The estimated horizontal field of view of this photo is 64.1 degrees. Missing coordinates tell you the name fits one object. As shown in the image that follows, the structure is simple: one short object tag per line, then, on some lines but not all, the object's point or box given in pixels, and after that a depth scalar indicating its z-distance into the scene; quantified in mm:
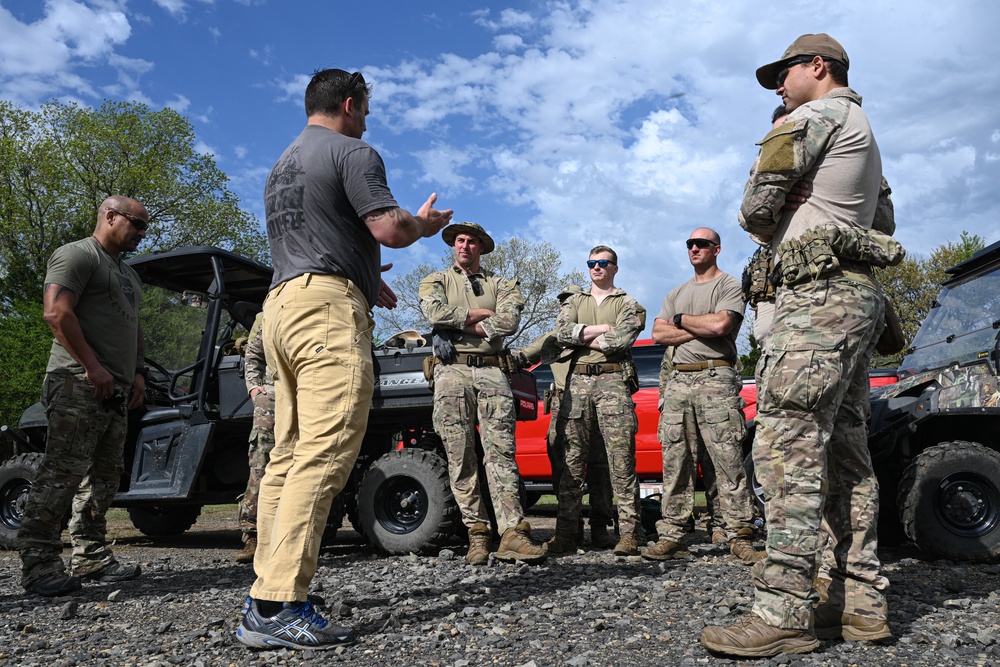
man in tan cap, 2902
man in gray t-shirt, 3039
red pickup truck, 8680
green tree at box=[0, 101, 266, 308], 29500
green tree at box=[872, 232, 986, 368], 29219
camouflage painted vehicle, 4906
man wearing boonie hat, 5348
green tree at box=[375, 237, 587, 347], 34781
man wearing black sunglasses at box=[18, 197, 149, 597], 4496
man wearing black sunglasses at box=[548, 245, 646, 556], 5691
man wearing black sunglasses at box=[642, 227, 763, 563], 5465
